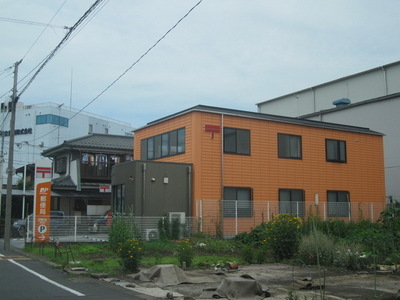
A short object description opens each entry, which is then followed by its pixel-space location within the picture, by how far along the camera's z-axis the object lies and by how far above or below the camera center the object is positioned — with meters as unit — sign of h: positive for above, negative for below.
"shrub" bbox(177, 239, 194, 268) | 13.20 -1.53
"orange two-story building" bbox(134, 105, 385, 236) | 22.72 +2.07
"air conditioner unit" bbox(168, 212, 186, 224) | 21.64 -0.71
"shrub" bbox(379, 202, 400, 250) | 12.12 -0.54
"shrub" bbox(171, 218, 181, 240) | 21.03 -1.27
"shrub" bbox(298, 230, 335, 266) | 13.60 -1.47
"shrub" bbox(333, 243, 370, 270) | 12.82 -1.59
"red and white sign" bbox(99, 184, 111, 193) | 35.22 +1.00
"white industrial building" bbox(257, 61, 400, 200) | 33.38 +8.23
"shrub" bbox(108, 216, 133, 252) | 12.88 -0.89
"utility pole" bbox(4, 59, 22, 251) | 20.12 +1.38
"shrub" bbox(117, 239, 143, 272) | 12.25 -1.42
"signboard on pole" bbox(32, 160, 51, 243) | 19.63 +0.01
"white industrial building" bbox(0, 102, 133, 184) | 62.91 +10.52
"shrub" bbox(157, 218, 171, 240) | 20.80 -1.24
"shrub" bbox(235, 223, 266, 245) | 19.84 -1.57
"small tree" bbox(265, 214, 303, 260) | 14.77 -1.12
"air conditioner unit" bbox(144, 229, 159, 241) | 20.70 -1.51
